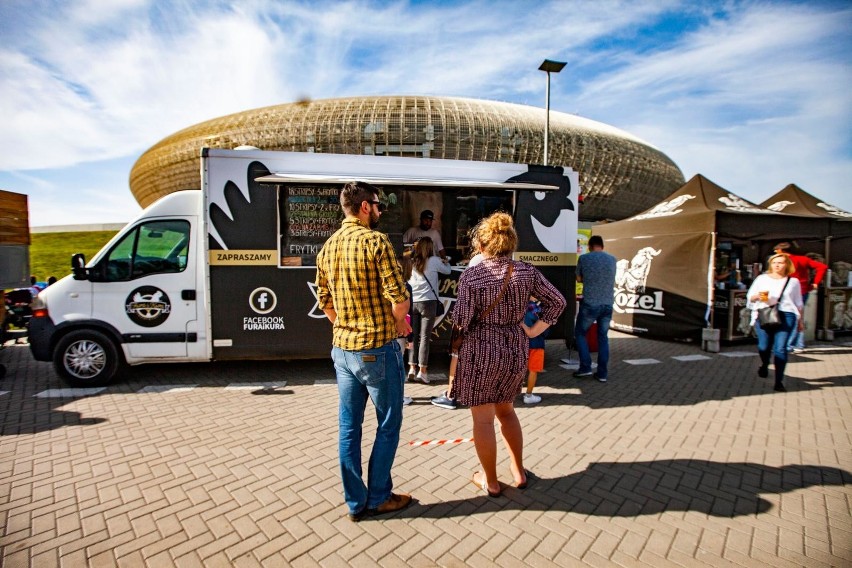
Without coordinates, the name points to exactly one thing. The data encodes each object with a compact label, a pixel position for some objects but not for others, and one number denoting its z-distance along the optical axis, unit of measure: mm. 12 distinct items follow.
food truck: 5445
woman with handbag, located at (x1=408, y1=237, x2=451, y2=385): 5281
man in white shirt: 6524
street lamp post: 14609
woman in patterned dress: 2768
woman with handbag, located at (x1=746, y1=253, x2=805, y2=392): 5559
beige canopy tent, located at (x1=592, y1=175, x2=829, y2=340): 8531
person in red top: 8422
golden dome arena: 45438
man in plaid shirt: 2490
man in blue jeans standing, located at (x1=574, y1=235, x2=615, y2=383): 5898
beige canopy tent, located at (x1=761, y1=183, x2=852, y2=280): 9766
